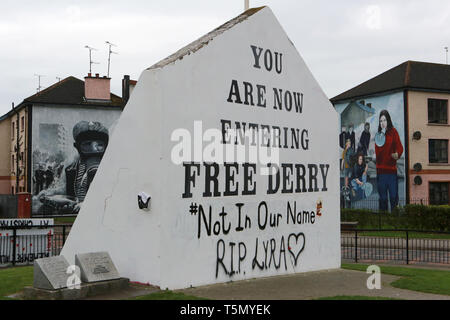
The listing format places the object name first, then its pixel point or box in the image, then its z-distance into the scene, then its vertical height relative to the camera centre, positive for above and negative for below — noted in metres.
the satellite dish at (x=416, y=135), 38.88 +3.13
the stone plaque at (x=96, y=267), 10.27 -1.62
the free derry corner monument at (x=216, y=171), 10.98 +0.21
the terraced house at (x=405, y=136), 39.09 +3.21
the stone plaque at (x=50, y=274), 9.66 -1.63
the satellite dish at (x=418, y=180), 38.94 +0.00
